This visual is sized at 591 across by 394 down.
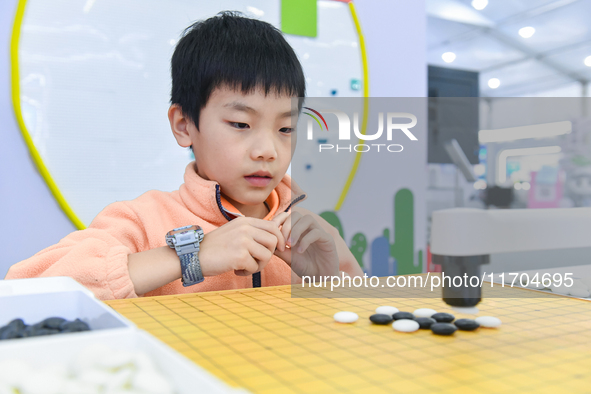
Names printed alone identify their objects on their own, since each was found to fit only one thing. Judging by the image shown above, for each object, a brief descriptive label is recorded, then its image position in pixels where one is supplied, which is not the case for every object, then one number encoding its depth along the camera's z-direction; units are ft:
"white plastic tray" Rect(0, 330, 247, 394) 0.85
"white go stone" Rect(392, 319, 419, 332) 1.45
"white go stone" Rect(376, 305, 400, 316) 1.64
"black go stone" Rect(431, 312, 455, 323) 1.53
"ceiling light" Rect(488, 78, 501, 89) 10.96
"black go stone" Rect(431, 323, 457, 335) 1.41
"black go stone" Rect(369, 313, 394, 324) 1.54
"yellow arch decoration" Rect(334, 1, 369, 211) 4.70
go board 1.06
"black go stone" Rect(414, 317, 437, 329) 1.49
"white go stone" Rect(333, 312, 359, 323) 1.55
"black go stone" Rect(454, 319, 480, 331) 1.46
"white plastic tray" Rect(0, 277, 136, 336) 1.42
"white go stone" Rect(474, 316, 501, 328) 1.50
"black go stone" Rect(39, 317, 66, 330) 1.30
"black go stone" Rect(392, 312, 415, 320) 1.57
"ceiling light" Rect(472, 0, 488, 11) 9.04
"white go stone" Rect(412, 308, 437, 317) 1.63
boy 2.29
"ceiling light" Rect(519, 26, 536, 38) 10.89
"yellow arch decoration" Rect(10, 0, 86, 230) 3.46
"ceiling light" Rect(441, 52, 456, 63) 11.39
